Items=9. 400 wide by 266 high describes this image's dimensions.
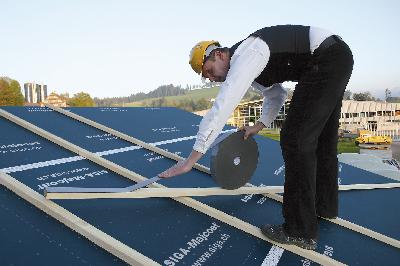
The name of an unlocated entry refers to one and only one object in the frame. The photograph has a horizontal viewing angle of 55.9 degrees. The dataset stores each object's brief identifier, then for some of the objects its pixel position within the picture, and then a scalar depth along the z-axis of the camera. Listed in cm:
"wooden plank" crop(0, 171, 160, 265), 188
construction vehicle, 3850
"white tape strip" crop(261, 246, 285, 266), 219
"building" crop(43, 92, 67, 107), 9200
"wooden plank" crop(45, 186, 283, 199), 233
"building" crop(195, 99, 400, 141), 5994
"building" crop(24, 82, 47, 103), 14762
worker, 231
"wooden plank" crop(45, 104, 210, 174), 360
